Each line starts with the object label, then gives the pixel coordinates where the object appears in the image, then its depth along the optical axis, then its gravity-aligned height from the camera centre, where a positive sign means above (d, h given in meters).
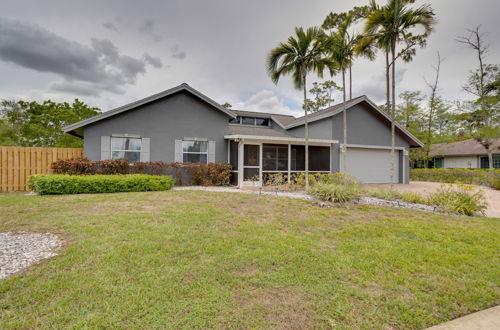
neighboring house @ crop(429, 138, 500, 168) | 24.34 +1.46
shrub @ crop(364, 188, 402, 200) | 9.11 -1.08
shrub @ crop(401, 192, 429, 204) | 8.48 -1.18
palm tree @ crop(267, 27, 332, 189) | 10.24 +5.07
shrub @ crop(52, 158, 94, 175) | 9.81 -0.07
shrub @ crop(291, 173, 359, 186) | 9.64 -0.60
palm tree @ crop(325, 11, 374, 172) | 11.13 +6.01
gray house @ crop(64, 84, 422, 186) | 11.45 +1.53
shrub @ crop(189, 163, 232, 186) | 11.91 -0.39
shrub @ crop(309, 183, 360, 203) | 7.80 -0.91
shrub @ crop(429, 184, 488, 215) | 7.31 -1.14
